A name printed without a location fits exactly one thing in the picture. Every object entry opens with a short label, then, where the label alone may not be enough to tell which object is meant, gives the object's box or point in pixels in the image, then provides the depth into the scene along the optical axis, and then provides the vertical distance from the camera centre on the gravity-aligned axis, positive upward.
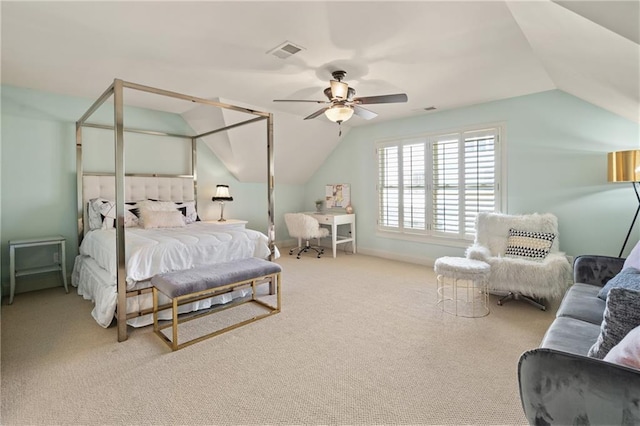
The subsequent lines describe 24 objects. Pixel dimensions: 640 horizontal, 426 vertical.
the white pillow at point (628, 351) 1.04 -0.49
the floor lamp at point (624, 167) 3.00 +0.40
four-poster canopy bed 2.62 -0.28
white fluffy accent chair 3.13 -0.57
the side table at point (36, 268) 3.48 -0.58
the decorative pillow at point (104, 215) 3.97 -0.07
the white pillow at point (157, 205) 4.30 +0.06
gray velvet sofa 1.02 -0.64
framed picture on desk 6.36 +0.27
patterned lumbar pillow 3.54 -0.42
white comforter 2.81 -0.39
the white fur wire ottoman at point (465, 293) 3.17 -0.92
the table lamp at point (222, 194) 5.34 +0.26
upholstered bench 2.52 -0.63
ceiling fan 3.16 +1.12
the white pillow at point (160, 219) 3.98 -0.12
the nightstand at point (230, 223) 4.65 -0.23
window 4.52 +0.41
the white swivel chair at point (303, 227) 5.73 -0.34
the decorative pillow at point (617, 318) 1.20 -0.43
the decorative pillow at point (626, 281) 1.73 -0.43
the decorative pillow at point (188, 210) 4.71 -0.02
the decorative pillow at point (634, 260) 2.15 -0.37
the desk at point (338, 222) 5.89 -0.25
